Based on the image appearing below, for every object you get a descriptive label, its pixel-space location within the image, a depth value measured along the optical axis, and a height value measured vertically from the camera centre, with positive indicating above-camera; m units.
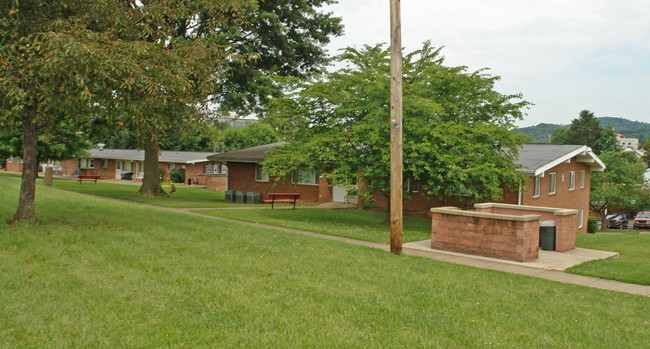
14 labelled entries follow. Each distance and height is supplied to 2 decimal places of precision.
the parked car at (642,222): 48.28 -3.45
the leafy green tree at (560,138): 105.31 +11.05
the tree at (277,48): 26.61 +7.19
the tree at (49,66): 9.84 +2.11
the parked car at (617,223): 51.91 -3.88
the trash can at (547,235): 14.33 -1.46
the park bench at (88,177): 38.31 -0.35
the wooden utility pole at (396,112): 11.51 +1.58
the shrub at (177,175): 51.38 +0.01
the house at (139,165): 49.66 +0.99
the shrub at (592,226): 31.78 -2.59
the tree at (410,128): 18.38 +2.04
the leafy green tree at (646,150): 105.54 +8.28
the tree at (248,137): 70.38 +5.60
